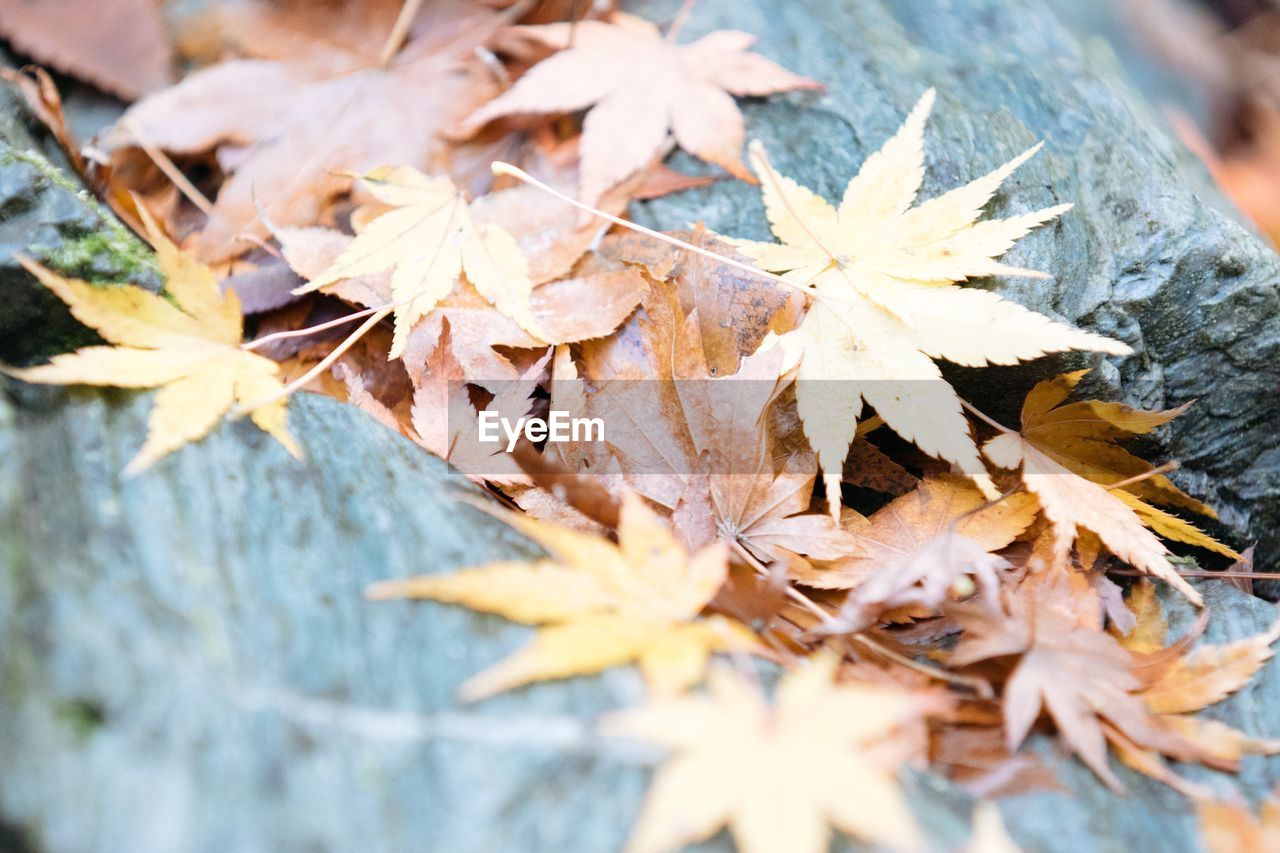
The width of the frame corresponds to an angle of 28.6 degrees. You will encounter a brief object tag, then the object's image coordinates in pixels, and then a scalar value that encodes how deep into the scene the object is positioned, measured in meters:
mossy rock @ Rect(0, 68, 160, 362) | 0.41
